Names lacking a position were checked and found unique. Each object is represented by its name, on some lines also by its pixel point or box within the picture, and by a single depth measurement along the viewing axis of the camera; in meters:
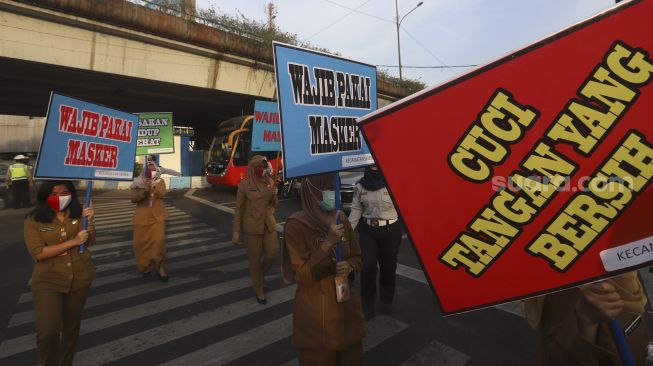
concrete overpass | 9.64
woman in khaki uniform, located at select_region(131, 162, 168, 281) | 5.22
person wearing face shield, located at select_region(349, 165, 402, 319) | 4.05
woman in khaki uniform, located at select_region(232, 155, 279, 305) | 4.55
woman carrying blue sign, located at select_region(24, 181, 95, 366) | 2.68
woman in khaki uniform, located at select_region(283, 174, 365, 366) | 2.09
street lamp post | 23.73
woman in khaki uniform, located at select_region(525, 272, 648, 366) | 1.28
